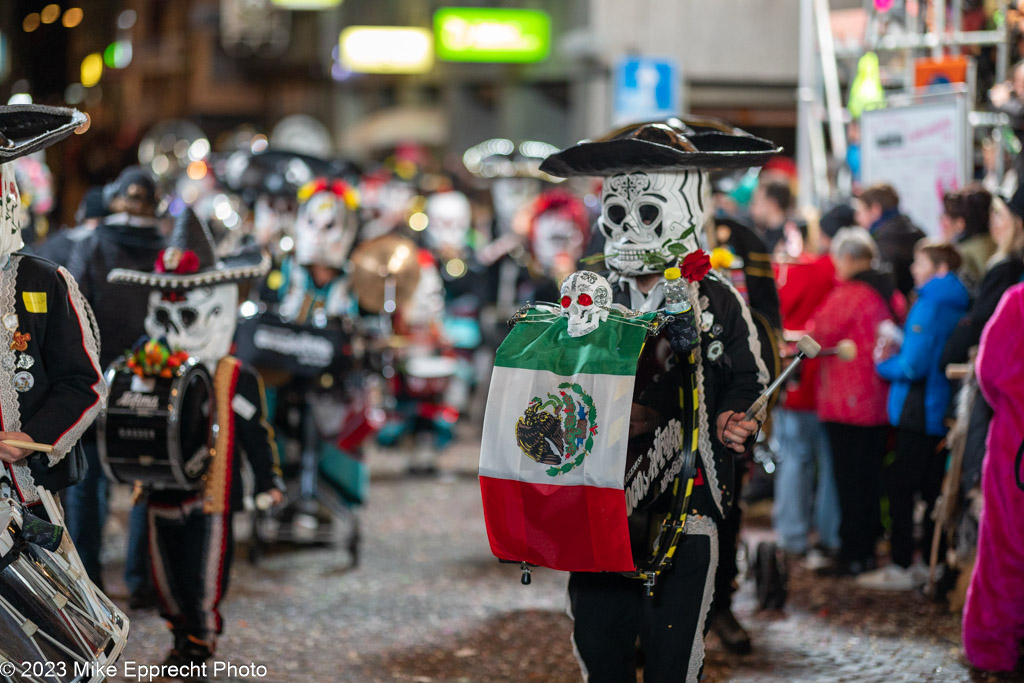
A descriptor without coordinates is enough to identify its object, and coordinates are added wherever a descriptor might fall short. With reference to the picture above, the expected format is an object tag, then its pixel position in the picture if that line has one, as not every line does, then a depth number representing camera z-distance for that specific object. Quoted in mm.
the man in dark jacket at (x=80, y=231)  13891
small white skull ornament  7496
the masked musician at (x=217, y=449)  10531
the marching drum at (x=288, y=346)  14719
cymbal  18156
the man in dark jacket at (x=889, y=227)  16016
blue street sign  32250
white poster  17031
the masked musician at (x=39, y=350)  7945
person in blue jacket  13555
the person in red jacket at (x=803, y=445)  15492
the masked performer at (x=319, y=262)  16250
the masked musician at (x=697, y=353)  8117
